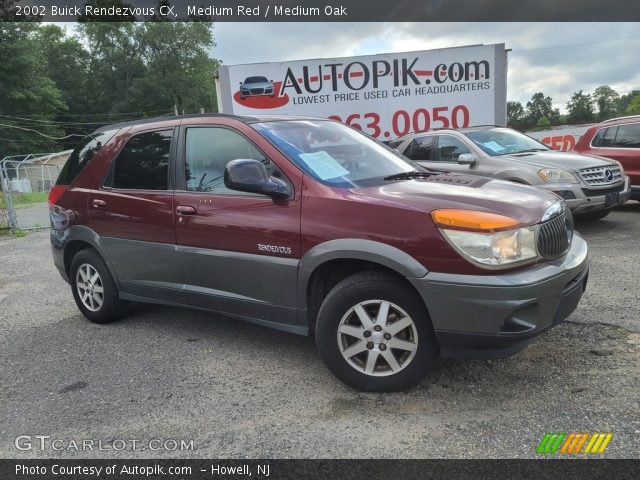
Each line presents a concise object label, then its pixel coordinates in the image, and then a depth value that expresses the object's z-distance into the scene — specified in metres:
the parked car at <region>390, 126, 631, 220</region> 6.84
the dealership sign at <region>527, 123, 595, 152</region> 15.83
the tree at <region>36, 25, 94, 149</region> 64.00
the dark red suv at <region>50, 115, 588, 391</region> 2.74
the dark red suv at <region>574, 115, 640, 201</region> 8.33
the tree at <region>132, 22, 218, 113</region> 56.94
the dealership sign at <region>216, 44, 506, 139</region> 10.77
